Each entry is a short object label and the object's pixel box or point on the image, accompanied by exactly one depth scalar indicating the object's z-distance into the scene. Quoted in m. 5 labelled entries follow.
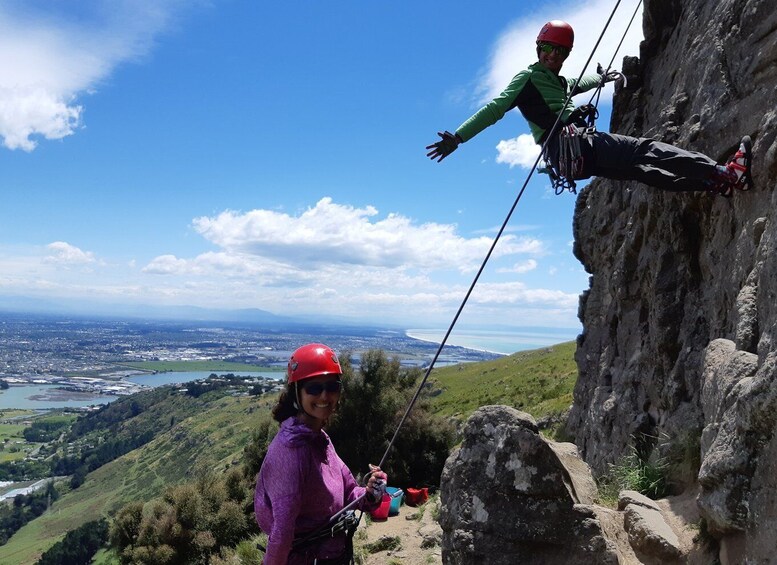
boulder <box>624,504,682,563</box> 5.24
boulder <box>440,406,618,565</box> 5.54
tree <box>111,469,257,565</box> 20.66
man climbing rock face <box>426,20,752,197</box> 6.45
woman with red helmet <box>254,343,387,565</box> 3.71
